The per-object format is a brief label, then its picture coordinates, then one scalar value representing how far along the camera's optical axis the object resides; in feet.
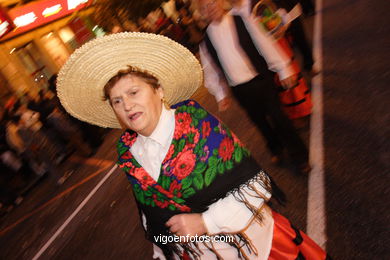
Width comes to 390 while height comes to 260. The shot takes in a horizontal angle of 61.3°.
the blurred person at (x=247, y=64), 10.02
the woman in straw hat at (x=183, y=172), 5.55
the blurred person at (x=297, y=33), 17.50
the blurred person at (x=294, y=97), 14.69
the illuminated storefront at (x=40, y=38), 44.11
